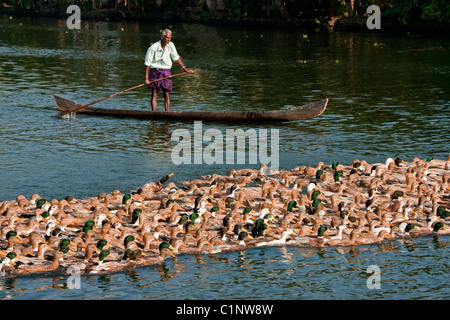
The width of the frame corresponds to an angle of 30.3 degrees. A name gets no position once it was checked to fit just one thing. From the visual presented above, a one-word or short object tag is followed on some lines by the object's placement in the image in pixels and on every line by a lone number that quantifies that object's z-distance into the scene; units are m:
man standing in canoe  26.95
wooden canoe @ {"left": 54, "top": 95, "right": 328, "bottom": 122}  28.08
